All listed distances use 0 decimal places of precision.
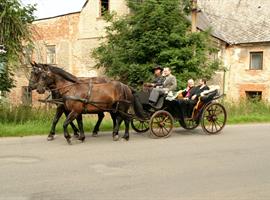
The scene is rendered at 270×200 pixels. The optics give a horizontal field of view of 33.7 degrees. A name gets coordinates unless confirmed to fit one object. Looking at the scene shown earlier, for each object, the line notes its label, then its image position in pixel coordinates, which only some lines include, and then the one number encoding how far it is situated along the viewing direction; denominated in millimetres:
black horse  10453
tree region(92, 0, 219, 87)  20531
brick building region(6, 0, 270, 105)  28875
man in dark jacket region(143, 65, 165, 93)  11927
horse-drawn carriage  10461
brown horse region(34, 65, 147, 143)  10391
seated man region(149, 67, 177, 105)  11422
